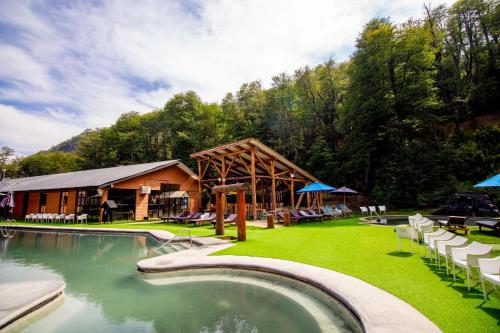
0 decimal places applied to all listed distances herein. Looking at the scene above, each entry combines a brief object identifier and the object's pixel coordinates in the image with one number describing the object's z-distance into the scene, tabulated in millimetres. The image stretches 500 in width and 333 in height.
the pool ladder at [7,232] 14470
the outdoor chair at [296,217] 16375
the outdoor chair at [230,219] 15552
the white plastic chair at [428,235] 6686
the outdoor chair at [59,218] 19958
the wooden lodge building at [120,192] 20219
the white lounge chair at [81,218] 19094
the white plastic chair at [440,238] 6223
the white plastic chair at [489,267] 3943
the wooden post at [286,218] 15695
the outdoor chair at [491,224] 9453
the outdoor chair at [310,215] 16781
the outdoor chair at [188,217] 17453
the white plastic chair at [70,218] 19484
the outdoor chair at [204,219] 16230
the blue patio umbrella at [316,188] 18344
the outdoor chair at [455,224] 9967
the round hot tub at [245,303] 4070
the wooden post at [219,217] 11984
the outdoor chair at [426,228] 7746
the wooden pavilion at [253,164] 17891
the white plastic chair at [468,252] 4344
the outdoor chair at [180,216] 18219
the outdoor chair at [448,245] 5218
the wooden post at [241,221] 10539
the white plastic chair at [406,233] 7367
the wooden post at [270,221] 14047
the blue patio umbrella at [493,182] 9173
